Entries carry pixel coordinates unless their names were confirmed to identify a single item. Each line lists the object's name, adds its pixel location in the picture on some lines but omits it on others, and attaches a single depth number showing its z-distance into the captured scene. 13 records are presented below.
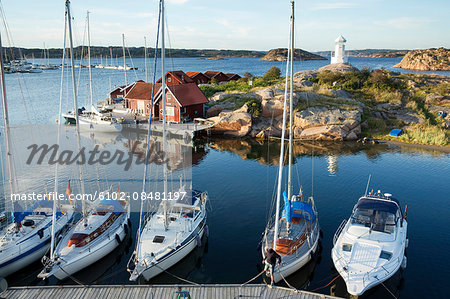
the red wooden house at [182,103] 55.38
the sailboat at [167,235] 19.42
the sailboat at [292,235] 19.33
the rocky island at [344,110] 52.00
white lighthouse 89.44
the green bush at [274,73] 87.56
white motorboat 17.69
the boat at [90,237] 19.27
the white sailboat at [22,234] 19.75
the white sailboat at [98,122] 54.59
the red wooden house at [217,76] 93.12
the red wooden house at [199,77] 88.19
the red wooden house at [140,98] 59.72
